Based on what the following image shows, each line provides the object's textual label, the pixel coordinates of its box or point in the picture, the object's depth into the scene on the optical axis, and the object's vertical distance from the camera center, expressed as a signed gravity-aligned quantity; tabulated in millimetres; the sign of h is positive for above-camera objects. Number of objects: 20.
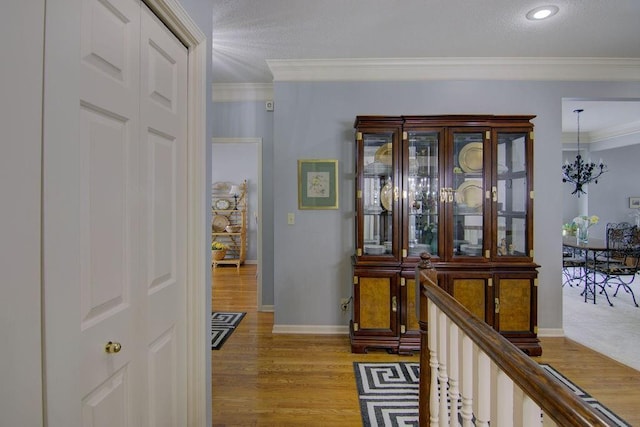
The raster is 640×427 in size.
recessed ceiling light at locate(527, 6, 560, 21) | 2268 +1483
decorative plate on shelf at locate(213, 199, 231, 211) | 6996 +275
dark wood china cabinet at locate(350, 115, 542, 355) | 2830 -53
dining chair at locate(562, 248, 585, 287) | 4970 -744
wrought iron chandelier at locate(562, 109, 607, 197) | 5496 +752
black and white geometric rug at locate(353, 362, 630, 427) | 1962 -1217
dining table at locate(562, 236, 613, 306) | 4394 -425
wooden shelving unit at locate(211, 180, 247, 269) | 6926 -7
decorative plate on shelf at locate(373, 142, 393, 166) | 2932 +581
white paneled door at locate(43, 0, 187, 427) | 763 -15
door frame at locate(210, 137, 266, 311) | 3795 +346
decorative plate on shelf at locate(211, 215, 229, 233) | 6992 -138
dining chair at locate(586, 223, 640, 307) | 4395 -619
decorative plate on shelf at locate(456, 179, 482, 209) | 2920 +222
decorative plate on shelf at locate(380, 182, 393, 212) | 2930 +196
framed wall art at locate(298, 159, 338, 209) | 3223 +341
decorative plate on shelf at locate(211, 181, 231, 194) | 7071 +654
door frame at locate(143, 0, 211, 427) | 1484 -49
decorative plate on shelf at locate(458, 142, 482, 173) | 2912 +549
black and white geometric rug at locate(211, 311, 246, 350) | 3051 -1154
